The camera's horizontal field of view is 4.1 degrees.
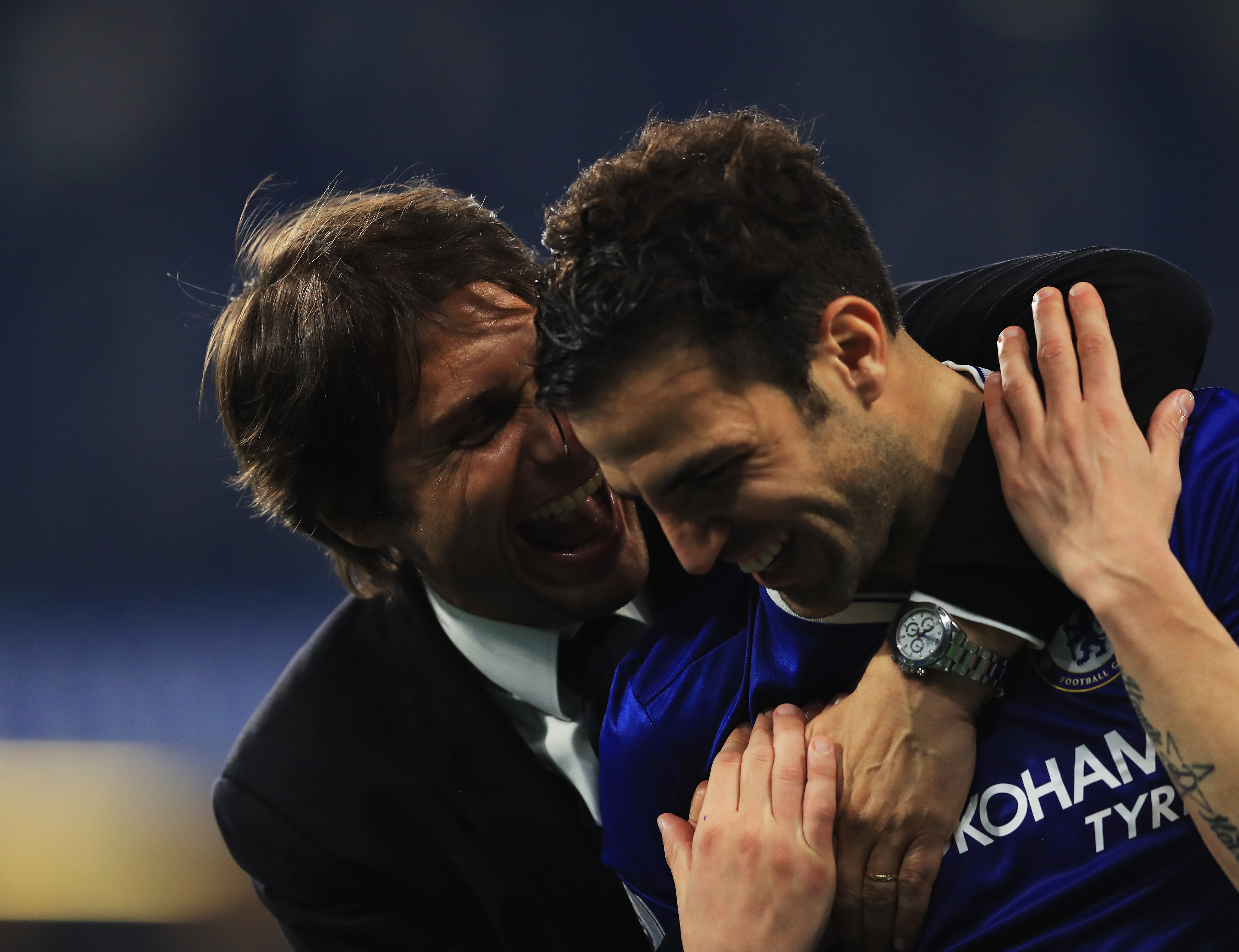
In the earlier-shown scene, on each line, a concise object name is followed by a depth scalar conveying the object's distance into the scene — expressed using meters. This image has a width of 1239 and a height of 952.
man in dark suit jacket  10.56
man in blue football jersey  10.21
